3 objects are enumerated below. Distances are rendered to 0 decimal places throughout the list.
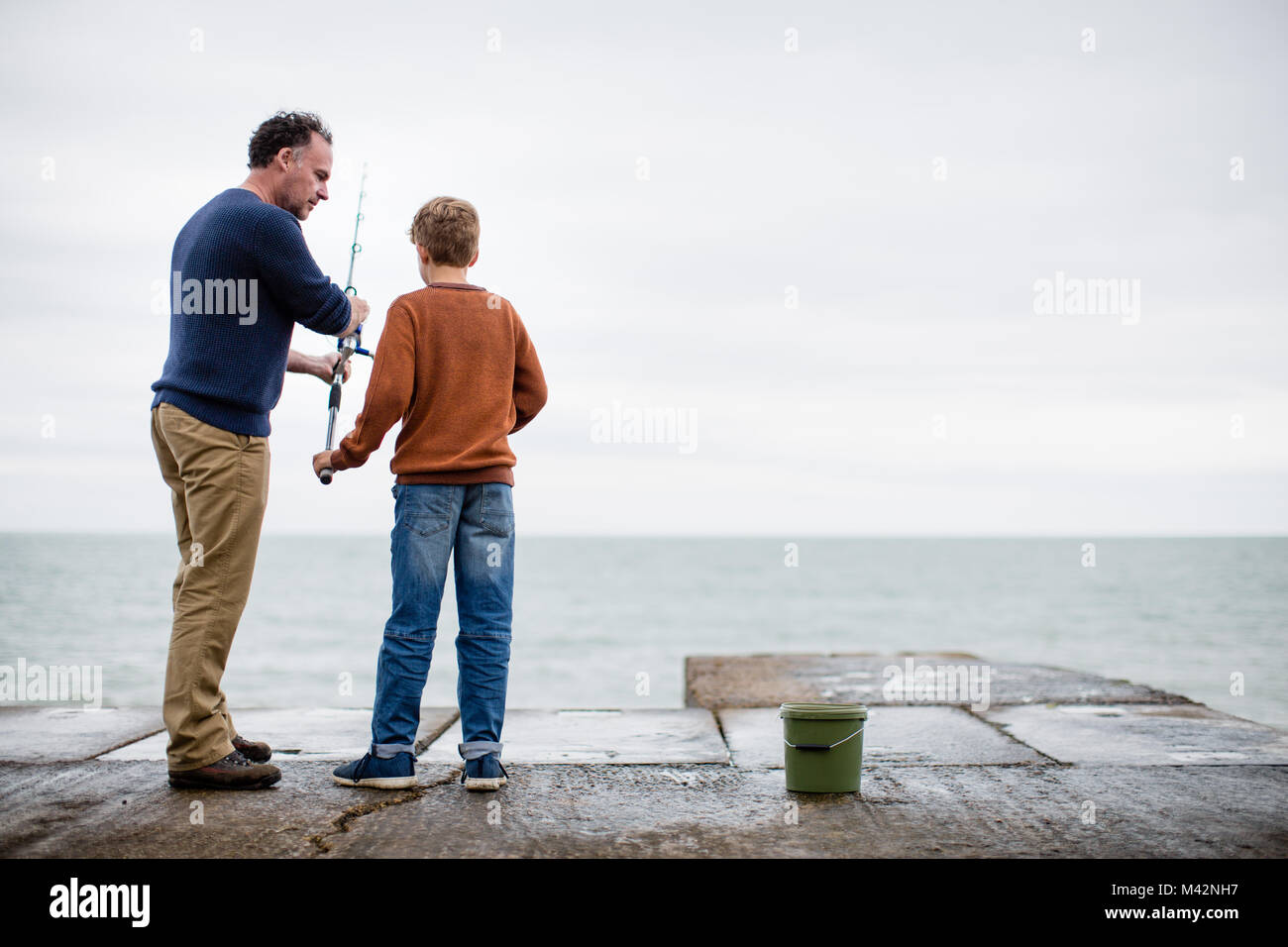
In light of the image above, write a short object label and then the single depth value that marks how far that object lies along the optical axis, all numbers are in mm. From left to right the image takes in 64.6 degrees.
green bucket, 3115
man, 3100
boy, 3156
